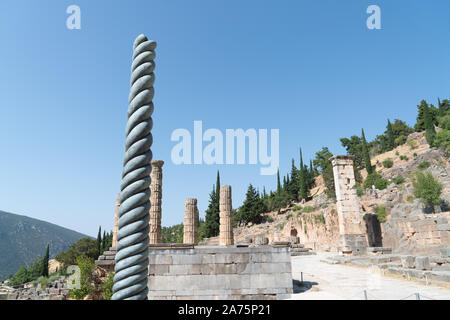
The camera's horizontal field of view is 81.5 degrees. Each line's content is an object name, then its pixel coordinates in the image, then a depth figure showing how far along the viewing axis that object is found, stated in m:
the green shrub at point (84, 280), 10.21
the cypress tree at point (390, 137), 53.24
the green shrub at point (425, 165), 33.47
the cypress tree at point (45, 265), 41.58
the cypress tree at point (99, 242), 43.60
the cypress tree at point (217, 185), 48.26
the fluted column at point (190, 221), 17.83
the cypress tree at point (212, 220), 45.28
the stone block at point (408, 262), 10.14
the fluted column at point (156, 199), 16.23
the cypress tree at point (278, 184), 55.10
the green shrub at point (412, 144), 45.08
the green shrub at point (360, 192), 30.44
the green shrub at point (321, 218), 27.75
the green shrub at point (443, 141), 34.09
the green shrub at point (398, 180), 30.19
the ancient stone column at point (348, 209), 15.74
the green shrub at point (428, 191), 19.20
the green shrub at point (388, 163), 43.44
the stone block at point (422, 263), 9.43
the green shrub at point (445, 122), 38.67
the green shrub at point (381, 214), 19.02
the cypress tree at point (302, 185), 50.12
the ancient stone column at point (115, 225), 17.16
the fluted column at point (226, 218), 18.48
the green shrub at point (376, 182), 32.04
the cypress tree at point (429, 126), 40.34
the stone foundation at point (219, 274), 7.51
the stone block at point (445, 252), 9.95
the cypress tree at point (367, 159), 42.44
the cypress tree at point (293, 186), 51.55
